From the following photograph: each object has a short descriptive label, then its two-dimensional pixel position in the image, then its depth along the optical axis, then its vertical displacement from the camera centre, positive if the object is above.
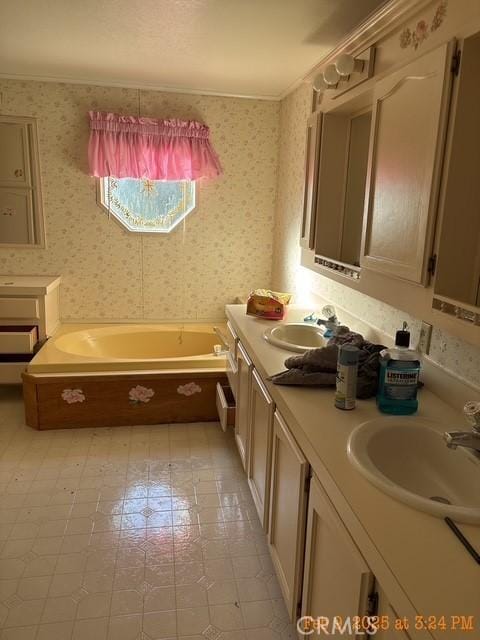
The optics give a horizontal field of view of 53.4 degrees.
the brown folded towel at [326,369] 1.52 -0.51
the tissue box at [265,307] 2.49 -0.49
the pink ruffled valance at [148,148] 3.45 +0.42
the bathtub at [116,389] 2.95 -1.13
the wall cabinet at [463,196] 1.19 +0.05
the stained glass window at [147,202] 3.66 +0.04
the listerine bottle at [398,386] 1.39 -0.49
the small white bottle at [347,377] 1.39 -0.47
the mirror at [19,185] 3.42 +0.12
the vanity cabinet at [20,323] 3.21 -0.81
